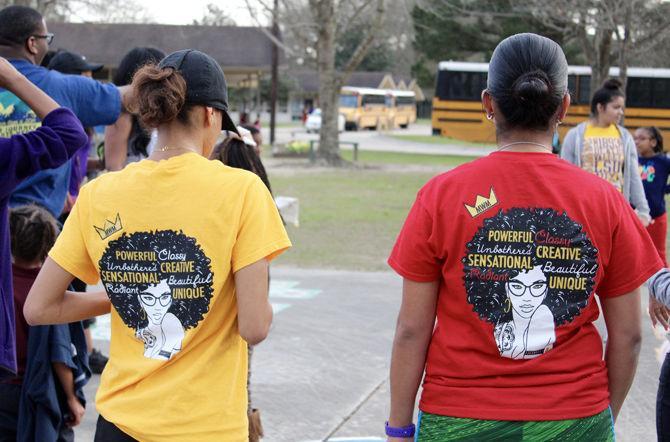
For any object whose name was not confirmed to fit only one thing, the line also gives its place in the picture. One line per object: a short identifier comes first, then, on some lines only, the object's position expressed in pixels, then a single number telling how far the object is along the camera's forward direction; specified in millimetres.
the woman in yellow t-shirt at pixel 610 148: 7332
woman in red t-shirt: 2459
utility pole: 39312
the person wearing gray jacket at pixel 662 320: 3059
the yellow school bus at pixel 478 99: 34500
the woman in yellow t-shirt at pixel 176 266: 2551
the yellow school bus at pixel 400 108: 62875
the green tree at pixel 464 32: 34750
